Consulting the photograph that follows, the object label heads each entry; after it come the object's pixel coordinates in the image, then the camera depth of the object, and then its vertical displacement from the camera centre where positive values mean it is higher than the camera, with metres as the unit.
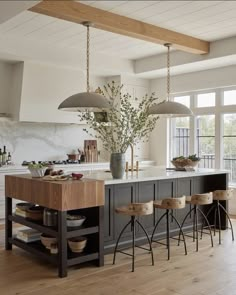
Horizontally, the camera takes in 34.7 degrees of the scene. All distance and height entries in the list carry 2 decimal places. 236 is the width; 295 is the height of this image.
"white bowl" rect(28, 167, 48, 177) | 4.43 -0.29
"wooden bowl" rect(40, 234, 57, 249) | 4.10 -1.04
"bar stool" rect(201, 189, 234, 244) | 5.35 -0.68
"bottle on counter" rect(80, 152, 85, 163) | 7.71 -0.23
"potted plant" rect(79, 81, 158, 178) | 4.66 +0.06
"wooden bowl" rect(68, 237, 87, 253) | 4.12 -1.06
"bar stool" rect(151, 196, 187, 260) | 4.52 -0.68
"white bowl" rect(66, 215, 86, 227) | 4.12 -0.82
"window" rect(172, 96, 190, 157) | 8.13 +0.29
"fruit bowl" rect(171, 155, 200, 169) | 5.84 -0.23
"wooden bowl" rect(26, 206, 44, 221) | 4.40 -0.79
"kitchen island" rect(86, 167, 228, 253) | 4.58 -0.59
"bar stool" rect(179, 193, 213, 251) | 4.89 -0.68
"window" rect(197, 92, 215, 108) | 7.60 +0.97
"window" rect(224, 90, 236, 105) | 7.26 +0.97
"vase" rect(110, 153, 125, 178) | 4.65 -0.22
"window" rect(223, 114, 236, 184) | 7.29 +0.08
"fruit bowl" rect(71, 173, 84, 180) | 4.21 -0.33
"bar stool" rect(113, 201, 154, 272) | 4.15 -0.69
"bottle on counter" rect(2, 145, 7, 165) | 6.75 -0.19
